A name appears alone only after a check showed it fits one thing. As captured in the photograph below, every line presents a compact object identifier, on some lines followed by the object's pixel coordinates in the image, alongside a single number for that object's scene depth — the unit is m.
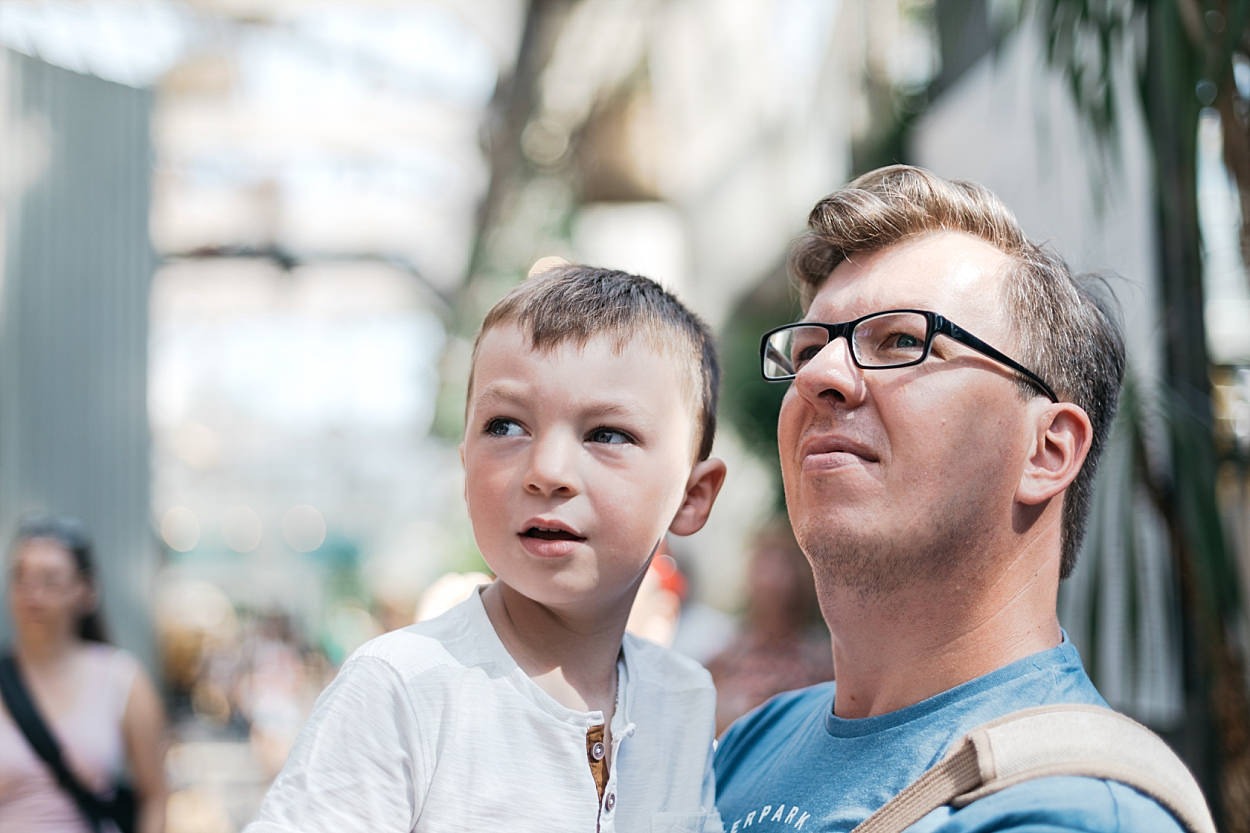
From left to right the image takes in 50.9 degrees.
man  1.53
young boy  1.36
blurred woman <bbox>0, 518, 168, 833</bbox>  3.58
